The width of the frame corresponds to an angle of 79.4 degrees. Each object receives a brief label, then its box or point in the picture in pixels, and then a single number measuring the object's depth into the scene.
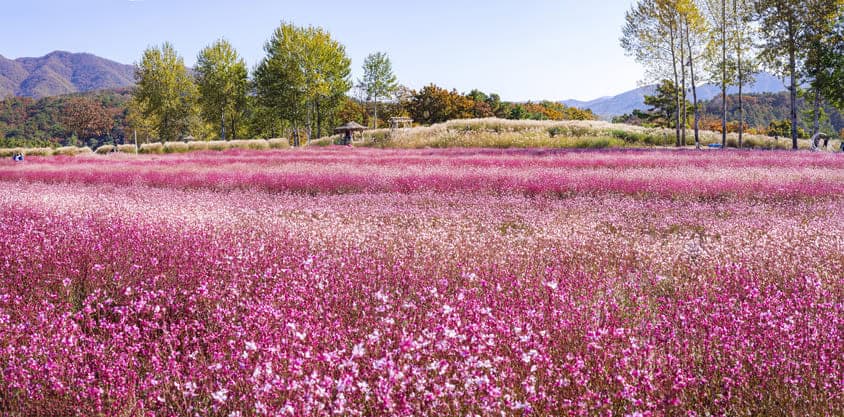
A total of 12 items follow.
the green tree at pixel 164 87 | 50.53
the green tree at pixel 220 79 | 48.75
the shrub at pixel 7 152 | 44.41
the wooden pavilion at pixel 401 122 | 49.99
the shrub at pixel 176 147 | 37.86
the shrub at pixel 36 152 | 42.25
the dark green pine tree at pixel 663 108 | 64.19
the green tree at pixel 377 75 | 56.41
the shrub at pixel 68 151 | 42.95
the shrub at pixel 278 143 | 39.59
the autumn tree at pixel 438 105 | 62.72
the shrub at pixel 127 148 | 43.19
